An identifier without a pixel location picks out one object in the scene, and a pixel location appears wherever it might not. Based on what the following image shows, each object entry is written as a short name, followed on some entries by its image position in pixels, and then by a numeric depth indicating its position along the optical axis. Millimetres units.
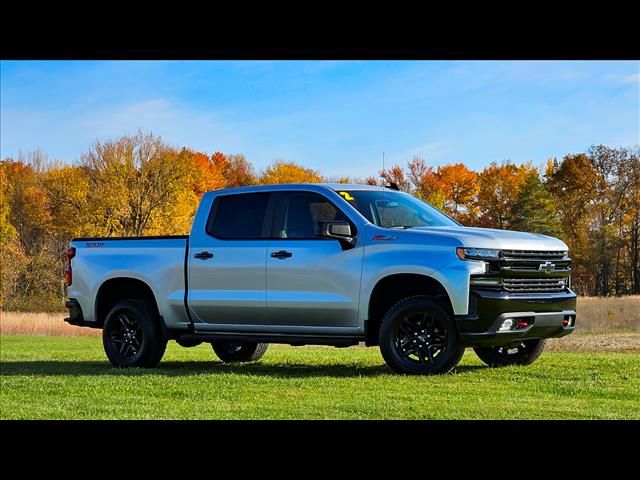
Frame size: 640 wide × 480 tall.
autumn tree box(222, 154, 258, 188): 63219
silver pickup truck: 9977
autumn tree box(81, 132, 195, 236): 49750
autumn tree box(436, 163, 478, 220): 59250
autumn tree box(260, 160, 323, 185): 58688
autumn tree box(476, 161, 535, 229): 57750
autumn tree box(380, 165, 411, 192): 53281
